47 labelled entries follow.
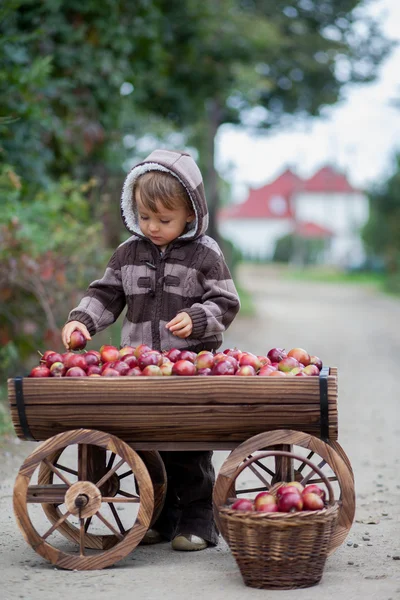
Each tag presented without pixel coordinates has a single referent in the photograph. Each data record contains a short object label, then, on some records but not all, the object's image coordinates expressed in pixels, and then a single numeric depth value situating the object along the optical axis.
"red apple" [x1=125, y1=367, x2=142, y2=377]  6.70
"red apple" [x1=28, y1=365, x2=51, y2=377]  6.83
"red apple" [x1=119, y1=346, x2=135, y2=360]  7.13
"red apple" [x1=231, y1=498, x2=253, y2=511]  6.38
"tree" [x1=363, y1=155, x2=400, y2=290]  58.46
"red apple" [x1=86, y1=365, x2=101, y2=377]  6.81
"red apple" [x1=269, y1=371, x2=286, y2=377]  6.51
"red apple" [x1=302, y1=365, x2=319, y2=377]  6.71
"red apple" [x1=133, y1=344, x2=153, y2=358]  6.96
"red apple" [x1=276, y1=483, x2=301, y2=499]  6.31
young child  7.31
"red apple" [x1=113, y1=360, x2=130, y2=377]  6.74
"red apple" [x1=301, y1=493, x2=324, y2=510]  6.31
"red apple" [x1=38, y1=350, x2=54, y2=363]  7.05
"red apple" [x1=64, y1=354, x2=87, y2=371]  6.84
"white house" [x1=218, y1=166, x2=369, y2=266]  148.78
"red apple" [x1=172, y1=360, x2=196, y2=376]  6.58
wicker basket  6.12
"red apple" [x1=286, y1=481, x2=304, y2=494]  6.43
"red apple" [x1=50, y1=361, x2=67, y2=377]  6.87
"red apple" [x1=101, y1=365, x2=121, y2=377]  6.70
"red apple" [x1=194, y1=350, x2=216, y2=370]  6.69
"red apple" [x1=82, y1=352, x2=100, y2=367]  6.96
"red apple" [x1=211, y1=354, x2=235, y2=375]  6.62
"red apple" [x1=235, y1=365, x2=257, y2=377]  6.62
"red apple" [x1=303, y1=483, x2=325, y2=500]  6.40
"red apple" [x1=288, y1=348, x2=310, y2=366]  7.08
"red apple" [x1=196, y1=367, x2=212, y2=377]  6.63
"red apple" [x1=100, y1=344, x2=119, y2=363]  7.09
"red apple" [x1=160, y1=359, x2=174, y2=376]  6.70
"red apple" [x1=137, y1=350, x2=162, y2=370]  6.75
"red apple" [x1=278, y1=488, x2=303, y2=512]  6.25
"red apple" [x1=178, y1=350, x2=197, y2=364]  6.79
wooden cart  6.48
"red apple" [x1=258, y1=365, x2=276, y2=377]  6.69
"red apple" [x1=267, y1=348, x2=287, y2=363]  7.19
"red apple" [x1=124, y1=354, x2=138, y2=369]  6.86
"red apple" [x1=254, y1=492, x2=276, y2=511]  6.30
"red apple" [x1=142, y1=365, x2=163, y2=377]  6.65
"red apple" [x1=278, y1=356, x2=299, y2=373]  6.79
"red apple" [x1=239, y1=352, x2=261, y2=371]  6.83
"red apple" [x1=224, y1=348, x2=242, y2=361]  7.01
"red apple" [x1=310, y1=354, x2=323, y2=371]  7.11
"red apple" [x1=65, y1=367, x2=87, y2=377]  6.70
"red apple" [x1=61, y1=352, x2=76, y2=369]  6.85
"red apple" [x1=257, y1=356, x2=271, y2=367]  6.99
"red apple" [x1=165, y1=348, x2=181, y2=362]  6.88
